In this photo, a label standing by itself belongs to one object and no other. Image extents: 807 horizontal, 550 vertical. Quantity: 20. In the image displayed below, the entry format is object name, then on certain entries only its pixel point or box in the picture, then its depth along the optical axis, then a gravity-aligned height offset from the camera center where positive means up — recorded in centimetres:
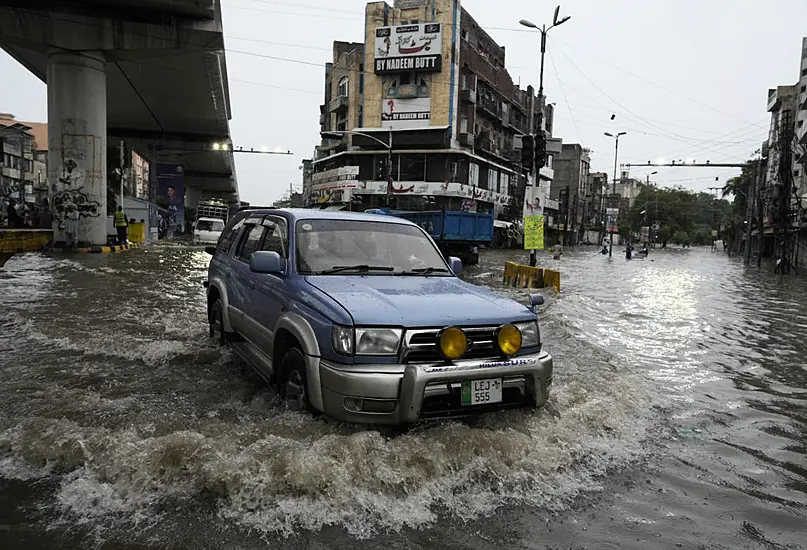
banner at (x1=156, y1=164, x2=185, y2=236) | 4616 +216
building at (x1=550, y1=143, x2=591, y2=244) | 8344 +771
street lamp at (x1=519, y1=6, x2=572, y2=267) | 2142 +735
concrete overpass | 1878 +573
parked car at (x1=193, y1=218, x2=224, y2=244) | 3300 -61
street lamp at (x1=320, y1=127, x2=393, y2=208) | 3274 +515
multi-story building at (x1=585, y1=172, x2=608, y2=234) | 9762 +568
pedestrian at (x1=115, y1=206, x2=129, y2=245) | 2489 -40
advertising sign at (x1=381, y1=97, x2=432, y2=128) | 4719 +931
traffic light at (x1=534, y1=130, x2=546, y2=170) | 1672 +241
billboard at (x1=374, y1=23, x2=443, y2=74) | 4581 +1418
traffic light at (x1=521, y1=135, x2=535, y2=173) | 1659 +235
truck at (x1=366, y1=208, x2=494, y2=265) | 2245 -1
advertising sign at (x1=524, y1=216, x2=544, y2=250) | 1611 +2
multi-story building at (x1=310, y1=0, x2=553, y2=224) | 4625 +942
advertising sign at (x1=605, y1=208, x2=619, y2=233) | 4578 +141
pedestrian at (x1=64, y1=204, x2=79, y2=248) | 2017 -29
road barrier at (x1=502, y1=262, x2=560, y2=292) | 1464 -116
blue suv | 362 -69
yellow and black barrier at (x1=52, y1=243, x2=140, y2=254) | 2060 -126
